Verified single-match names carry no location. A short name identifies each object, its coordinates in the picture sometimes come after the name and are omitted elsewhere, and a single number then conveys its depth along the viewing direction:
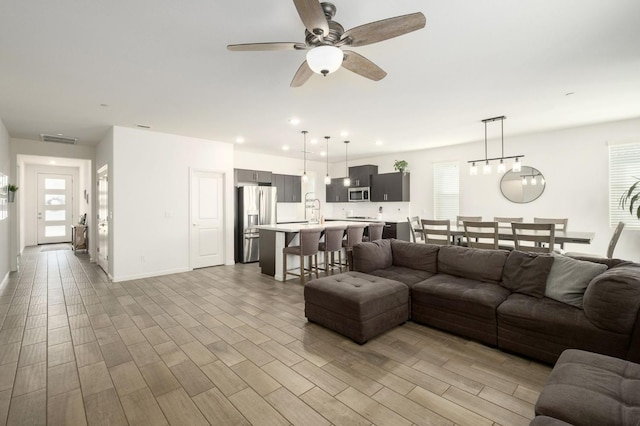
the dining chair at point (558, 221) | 4.78
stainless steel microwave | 8.02
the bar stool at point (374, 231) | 5.79
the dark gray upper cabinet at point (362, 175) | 8.02
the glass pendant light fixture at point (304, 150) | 5.54
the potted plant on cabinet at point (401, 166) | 7.29
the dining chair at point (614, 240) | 3.79
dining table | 3.77
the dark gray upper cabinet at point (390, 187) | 7.39
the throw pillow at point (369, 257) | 3.77
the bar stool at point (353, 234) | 5.28
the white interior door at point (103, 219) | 5.56
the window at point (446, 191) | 6.73
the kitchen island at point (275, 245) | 5.12
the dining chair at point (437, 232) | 4.59
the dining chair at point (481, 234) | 4.11
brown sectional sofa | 2.09
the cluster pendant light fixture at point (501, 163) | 4.56
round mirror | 5.62
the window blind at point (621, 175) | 4.70
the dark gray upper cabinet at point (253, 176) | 6.88
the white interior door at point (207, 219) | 5.97
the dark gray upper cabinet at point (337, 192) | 8.61
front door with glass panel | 9.84
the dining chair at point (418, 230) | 5.15
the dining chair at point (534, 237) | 3.69
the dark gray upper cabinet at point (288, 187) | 7.69
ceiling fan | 1.68
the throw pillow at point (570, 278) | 2.43
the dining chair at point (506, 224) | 4.49
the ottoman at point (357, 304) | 2.76
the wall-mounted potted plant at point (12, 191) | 5.65
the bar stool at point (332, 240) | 5.01
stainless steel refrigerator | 6.58
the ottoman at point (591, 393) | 1.24
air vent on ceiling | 5.80
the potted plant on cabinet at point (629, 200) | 4.54
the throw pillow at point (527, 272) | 2.74
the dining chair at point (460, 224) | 4.99
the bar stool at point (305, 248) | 4.70
